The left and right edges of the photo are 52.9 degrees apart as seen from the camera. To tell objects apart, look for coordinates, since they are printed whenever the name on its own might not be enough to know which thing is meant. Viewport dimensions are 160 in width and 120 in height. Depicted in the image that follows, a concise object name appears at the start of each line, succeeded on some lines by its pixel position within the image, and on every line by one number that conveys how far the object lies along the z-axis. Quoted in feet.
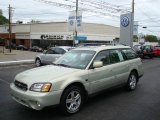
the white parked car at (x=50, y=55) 33.67
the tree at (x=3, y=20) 197.96
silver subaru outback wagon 11.62
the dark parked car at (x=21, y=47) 128.64
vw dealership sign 54.69
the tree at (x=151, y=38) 282.65
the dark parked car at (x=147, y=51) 57.64
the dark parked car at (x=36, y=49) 113.24
